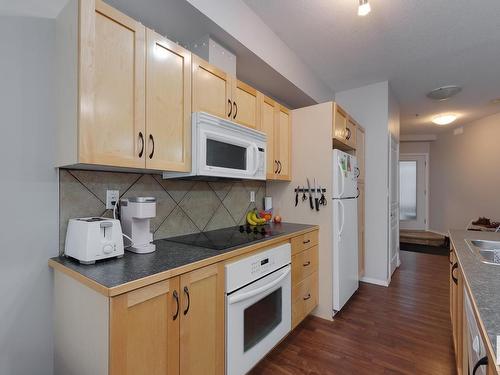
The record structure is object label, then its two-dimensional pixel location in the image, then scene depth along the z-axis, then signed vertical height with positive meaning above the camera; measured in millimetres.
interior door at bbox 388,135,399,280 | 3576 -267
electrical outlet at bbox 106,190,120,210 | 1533 -75
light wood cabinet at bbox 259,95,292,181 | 2292 +471
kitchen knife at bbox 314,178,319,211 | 2457 -105
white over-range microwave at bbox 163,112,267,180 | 1607 +252
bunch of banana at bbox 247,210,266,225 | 2471 -311
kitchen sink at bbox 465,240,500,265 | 1665 -417
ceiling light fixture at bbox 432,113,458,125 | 4340 +1159
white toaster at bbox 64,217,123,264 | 1204 -259
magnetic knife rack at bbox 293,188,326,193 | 2426 -32
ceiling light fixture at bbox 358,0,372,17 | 1694 +1169
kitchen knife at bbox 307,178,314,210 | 2500 -79
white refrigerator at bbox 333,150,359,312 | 2379 -393
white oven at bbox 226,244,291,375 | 1475 -766
